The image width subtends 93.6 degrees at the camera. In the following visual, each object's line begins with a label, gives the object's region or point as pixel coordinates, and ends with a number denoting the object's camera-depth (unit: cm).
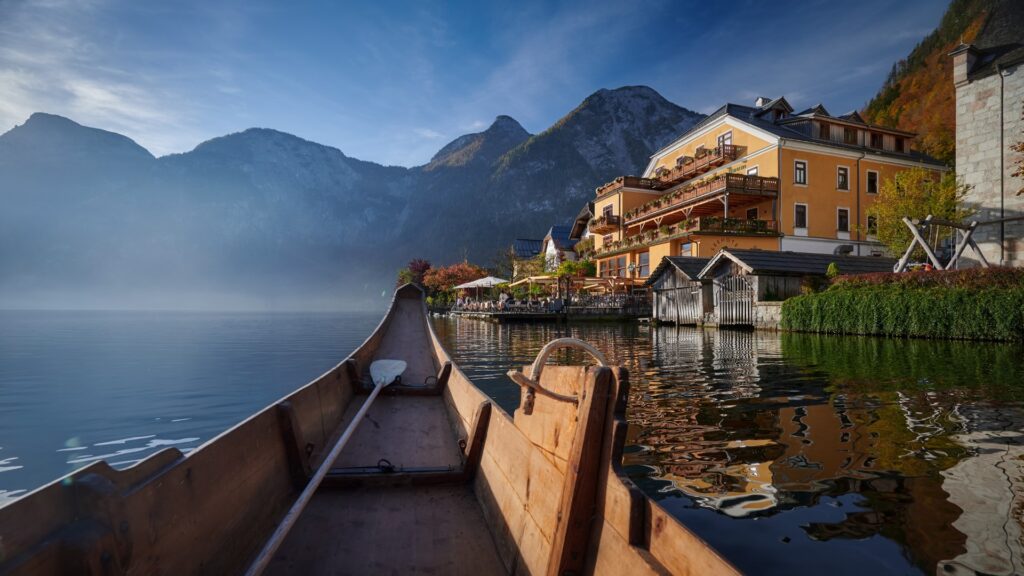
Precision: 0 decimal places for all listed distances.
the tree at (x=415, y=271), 6775
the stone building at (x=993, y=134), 2034
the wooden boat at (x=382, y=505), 183
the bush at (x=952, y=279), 1523
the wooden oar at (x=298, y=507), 205
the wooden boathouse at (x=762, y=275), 2295
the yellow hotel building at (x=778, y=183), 3080
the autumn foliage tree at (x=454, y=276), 5959
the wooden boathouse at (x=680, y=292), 2666
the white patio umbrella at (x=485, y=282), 4003
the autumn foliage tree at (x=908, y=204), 2625
